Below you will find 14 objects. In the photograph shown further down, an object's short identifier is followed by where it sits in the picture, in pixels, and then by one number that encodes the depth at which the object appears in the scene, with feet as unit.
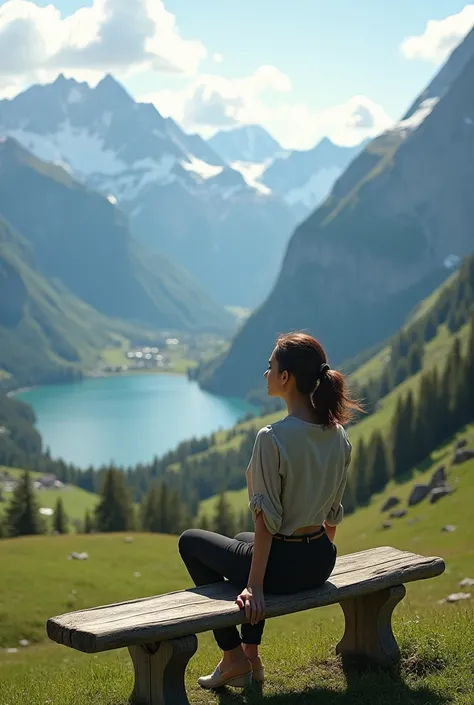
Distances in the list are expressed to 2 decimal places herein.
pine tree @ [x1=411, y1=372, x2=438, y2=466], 342.23
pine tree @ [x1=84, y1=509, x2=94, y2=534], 230.68
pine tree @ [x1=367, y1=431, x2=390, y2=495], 346.13
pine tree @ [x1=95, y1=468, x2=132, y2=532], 219.00
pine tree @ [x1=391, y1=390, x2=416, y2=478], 344.90
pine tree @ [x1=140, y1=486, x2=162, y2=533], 234.58
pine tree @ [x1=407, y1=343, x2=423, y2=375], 647.56
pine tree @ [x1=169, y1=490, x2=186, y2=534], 239.50
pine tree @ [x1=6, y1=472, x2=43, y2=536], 194.80
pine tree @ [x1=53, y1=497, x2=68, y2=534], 223.90
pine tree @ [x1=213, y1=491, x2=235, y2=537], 245.86
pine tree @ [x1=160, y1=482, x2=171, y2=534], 237.04
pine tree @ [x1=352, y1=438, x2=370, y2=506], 344.28
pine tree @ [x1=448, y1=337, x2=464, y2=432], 336.70
